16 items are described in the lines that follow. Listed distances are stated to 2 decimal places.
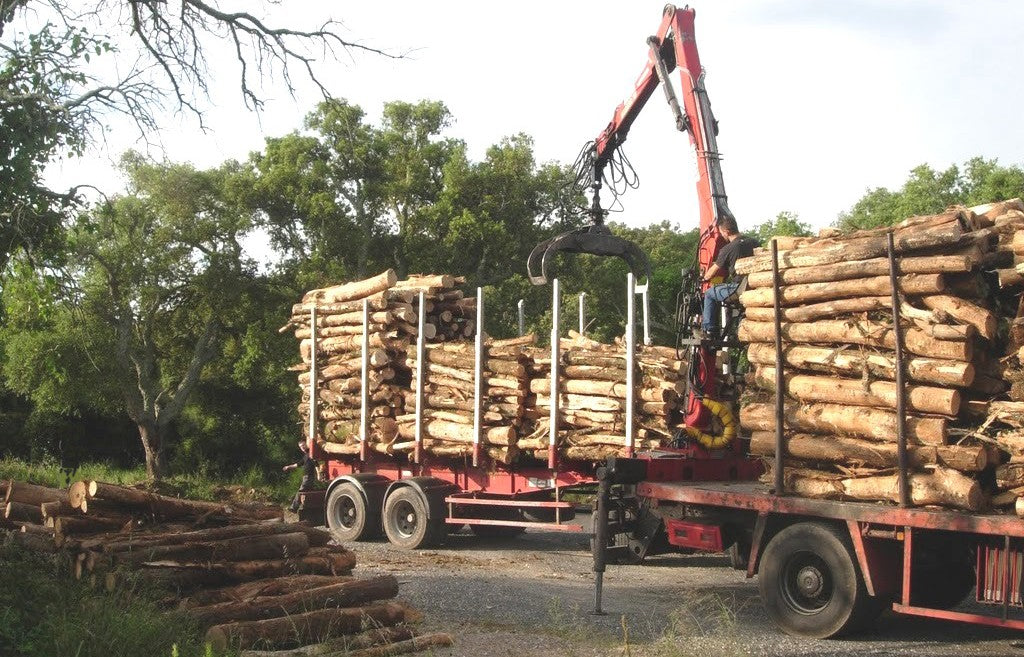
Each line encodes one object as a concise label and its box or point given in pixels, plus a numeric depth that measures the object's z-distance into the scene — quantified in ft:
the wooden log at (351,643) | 25.96
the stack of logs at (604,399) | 42.86
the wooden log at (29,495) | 32.19
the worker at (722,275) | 39.68
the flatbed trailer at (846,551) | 26.81
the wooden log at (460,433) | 47.26
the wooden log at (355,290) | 54.49
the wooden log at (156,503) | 30.94
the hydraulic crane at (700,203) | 41.47
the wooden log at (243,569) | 28.55
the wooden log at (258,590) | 27.71
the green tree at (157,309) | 95.09
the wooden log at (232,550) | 28.71
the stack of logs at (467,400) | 47.52
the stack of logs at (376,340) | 54.08
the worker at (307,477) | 58.33
